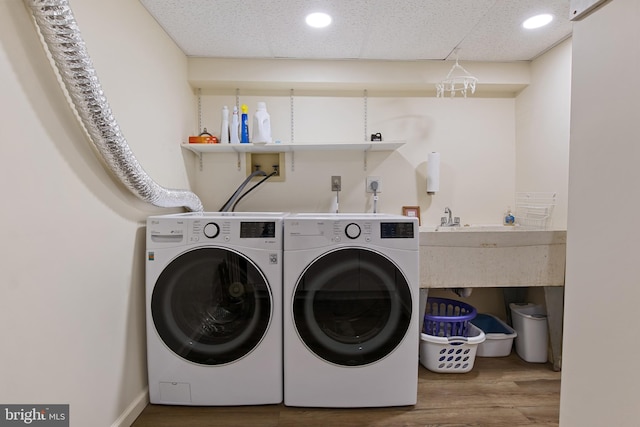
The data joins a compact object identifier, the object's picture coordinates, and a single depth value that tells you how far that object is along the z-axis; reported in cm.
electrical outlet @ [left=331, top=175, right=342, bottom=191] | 246
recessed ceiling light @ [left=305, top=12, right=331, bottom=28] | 173
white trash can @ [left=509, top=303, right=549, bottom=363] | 206
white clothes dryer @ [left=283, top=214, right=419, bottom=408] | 155
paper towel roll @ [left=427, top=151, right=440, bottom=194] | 239
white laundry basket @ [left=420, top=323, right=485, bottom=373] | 188
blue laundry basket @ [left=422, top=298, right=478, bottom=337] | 192
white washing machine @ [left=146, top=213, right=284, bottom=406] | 155
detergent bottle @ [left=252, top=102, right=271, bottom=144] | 215
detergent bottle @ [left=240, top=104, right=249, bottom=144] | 225
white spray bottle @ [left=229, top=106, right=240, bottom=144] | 225
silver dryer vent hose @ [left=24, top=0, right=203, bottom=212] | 94
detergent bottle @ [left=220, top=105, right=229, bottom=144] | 226
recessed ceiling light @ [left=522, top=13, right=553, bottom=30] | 176
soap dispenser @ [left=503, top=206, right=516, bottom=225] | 243
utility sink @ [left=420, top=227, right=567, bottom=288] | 188
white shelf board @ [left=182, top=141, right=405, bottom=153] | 216
